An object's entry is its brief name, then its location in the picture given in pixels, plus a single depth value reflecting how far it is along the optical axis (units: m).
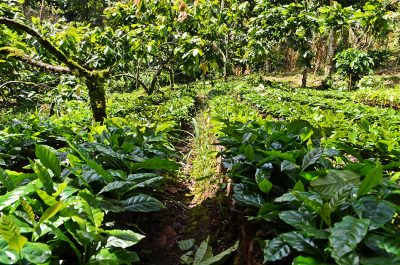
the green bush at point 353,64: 14.51
